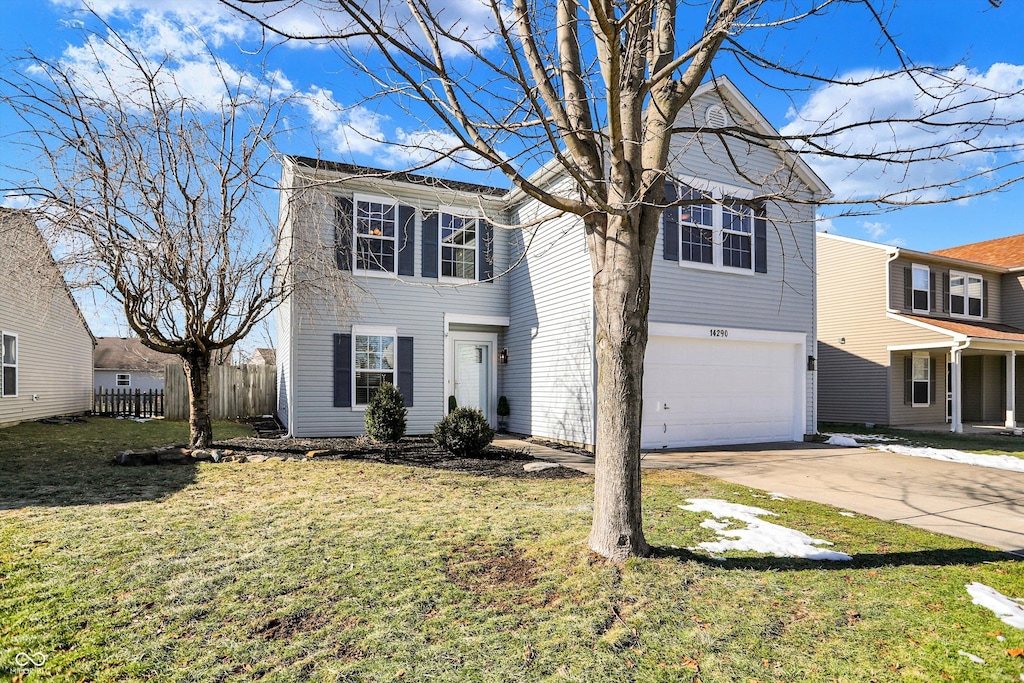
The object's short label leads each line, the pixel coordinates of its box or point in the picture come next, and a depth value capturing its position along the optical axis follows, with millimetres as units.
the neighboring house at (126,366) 34462
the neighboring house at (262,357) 39438
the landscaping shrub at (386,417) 10102
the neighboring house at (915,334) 15852
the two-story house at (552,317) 10664
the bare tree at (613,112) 3918
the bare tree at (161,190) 7785
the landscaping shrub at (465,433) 8883
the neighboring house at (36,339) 7594
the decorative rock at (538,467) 7926
